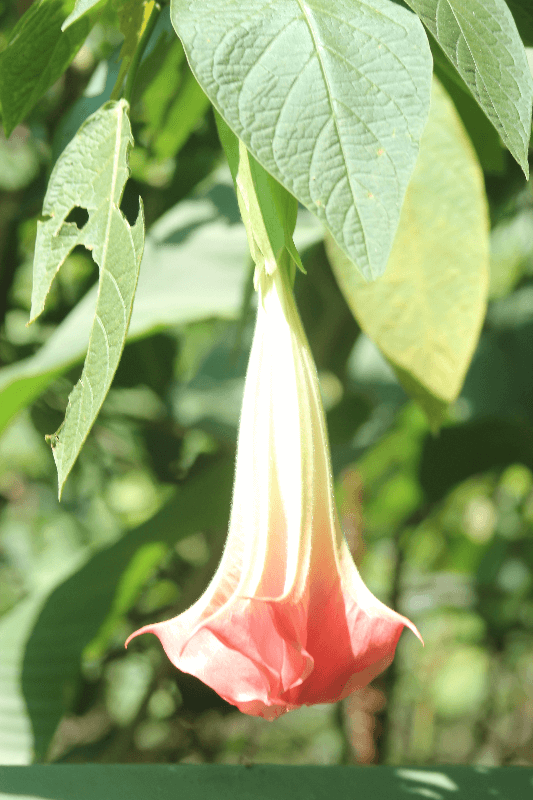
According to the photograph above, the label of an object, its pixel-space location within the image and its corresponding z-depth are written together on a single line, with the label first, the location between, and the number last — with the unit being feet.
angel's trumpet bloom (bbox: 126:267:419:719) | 3.98
